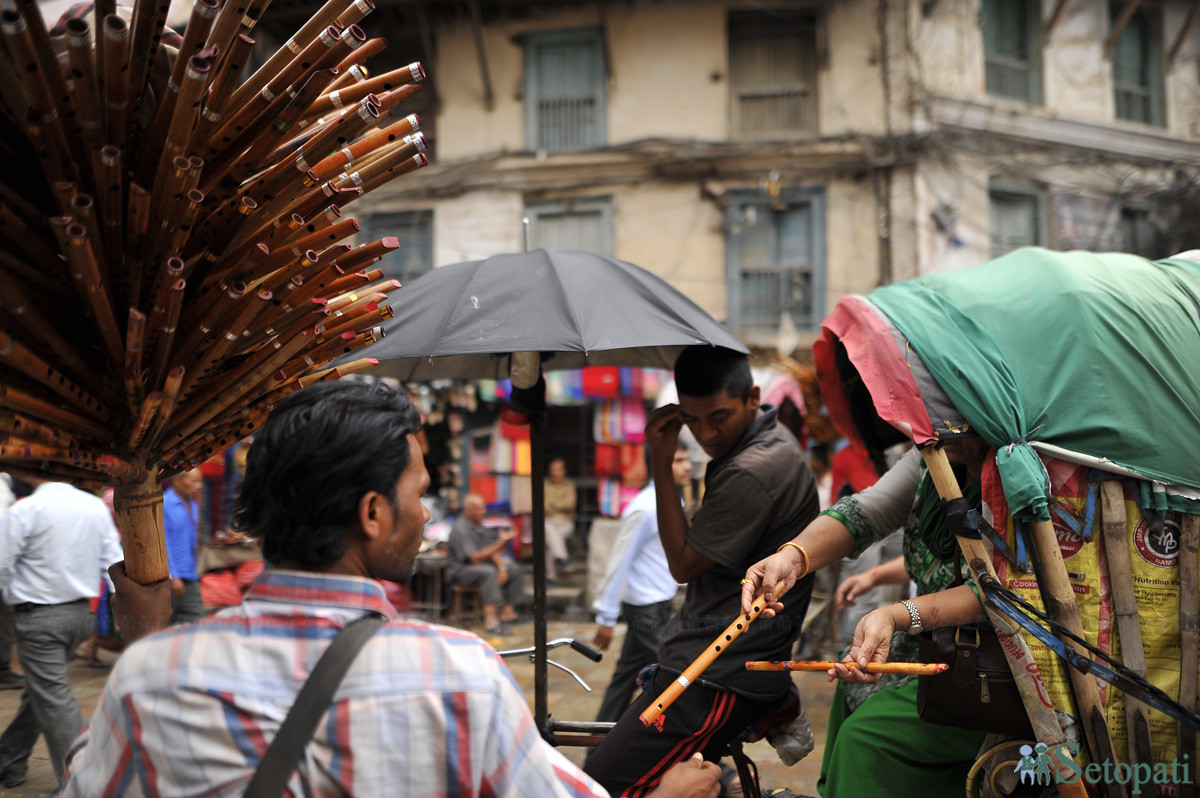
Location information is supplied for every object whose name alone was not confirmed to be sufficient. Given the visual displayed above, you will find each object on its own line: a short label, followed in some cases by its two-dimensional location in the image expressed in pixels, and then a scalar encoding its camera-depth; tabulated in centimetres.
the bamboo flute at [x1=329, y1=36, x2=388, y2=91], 193
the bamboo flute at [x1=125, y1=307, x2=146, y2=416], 157
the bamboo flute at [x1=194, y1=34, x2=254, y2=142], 163
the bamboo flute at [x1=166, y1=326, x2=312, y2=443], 185
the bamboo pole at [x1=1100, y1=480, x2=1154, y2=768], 228
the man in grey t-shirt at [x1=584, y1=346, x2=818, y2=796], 265
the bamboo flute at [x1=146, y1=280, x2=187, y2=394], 160
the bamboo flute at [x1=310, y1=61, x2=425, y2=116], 186
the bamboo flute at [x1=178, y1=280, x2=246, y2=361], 170
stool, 962
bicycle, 298
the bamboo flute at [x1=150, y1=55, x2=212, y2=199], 151
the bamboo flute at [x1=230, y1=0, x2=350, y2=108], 169
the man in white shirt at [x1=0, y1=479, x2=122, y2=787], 451
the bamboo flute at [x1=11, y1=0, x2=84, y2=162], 137
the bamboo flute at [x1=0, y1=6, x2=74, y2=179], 134
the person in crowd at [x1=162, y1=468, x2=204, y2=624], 636
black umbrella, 275
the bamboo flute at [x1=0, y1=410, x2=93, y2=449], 157
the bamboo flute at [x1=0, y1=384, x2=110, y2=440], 154
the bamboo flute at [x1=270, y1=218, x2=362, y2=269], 179
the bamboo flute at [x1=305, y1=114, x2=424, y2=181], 184
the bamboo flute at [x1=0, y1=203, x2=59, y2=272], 150
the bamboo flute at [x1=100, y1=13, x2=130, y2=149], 145
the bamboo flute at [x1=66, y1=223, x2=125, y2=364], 147
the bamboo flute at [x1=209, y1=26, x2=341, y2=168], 168
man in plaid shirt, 127
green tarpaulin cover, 228
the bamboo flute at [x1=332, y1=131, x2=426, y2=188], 197
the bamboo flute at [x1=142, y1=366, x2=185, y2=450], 168
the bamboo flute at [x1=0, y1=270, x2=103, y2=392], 151
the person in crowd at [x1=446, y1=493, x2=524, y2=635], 956
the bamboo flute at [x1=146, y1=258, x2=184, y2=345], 160
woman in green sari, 239
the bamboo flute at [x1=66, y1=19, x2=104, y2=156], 145
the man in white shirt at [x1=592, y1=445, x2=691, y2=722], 504
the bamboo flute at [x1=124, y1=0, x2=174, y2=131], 153
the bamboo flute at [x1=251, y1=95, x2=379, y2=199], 176
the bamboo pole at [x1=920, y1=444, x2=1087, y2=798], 221
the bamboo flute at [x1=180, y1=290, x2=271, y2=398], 175
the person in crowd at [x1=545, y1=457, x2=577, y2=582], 1082
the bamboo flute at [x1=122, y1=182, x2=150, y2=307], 154
